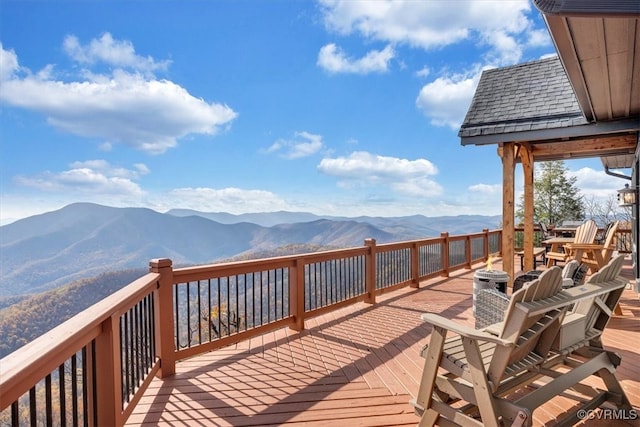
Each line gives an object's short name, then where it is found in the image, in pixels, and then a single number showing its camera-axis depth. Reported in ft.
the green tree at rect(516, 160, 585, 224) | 59.16
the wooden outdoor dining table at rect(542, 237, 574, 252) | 22.61
